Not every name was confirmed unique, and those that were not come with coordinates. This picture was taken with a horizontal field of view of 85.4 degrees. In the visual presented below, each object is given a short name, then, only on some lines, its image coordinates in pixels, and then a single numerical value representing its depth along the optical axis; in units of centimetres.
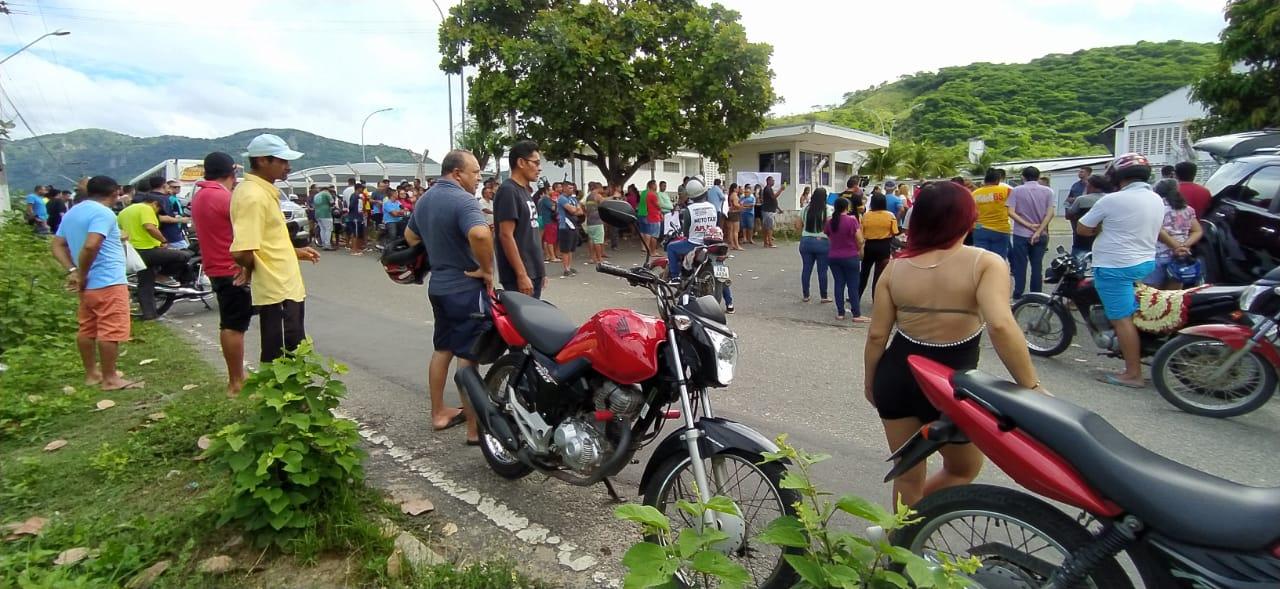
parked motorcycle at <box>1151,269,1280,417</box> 440
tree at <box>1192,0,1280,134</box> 1709
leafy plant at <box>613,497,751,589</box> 166
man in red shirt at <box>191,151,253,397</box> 474
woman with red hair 237
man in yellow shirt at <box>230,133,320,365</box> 400
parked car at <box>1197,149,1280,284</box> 657
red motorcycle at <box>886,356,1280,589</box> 144
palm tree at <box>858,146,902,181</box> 3041
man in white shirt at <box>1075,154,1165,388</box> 503
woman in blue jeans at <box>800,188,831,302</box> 833
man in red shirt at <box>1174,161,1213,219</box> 720
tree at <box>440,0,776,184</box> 1512
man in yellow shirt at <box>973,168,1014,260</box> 790
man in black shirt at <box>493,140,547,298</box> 436
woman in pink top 768
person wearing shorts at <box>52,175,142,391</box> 501
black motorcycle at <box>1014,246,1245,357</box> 495
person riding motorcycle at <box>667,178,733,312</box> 841
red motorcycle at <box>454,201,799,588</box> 240
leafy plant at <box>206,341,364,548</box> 271
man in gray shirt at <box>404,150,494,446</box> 388
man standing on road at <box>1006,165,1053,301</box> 795
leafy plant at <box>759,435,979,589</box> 156
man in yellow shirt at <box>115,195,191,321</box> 784
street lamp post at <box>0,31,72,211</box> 1902
